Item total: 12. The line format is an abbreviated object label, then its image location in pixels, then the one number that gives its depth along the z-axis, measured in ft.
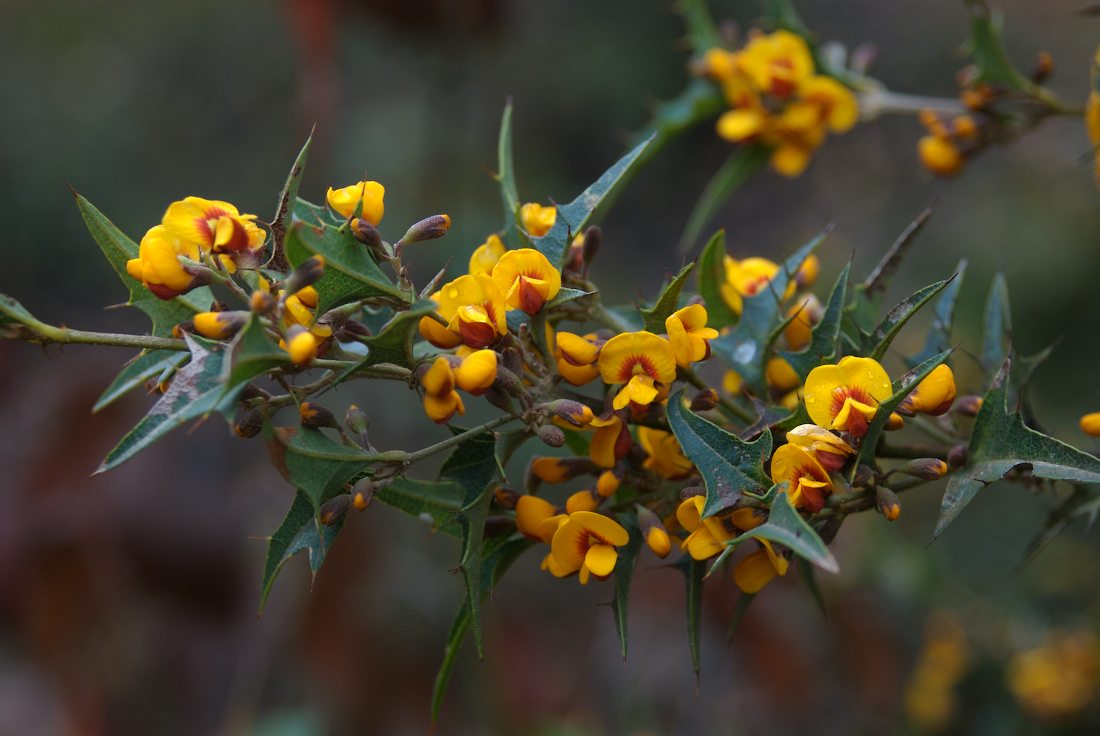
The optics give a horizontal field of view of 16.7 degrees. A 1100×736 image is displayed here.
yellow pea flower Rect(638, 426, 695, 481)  1.71
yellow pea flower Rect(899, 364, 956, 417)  1.68
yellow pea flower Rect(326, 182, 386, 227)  1.68
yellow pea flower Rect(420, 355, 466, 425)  1.65
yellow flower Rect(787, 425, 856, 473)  1.65
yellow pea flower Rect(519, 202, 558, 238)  1.76
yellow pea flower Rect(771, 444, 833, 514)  1.65
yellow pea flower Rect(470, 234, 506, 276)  1.72
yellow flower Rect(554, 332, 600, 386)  1.67
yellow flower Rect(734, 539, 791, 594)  1.68
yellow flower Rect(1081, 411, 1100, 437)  1.73
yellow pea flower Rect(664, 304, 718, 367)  1.67
